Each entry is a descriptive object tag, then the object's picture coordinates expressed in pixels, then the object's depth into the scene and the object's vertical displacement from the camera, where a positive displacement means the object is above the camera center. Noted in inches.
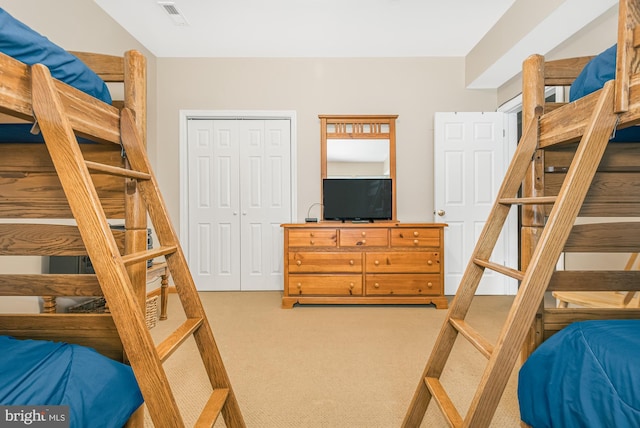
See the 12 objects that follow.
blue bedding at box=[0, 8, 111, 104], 35.0 +18.2
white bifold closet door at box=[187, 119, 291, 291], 157.8 +6.1
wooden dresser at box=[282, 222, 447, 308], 132.6 -19.6
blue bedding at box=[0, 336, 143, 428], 34.2 -18.1
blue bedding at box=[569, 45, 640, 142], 44.4 +18.8
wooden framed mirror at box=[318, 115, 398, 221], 152.8 +31.0
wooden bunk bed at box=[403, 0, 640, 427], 38.7 -7.1
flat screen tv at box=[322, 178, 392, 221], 148.5 +6.7
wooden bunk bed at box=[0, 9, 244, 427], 35.8 -1.8
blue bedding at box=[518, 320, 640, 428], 35.7 -19.4
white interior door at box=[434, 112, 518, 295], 149.7 +14.9
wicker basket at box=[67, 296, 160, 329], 90.2 -26.2
